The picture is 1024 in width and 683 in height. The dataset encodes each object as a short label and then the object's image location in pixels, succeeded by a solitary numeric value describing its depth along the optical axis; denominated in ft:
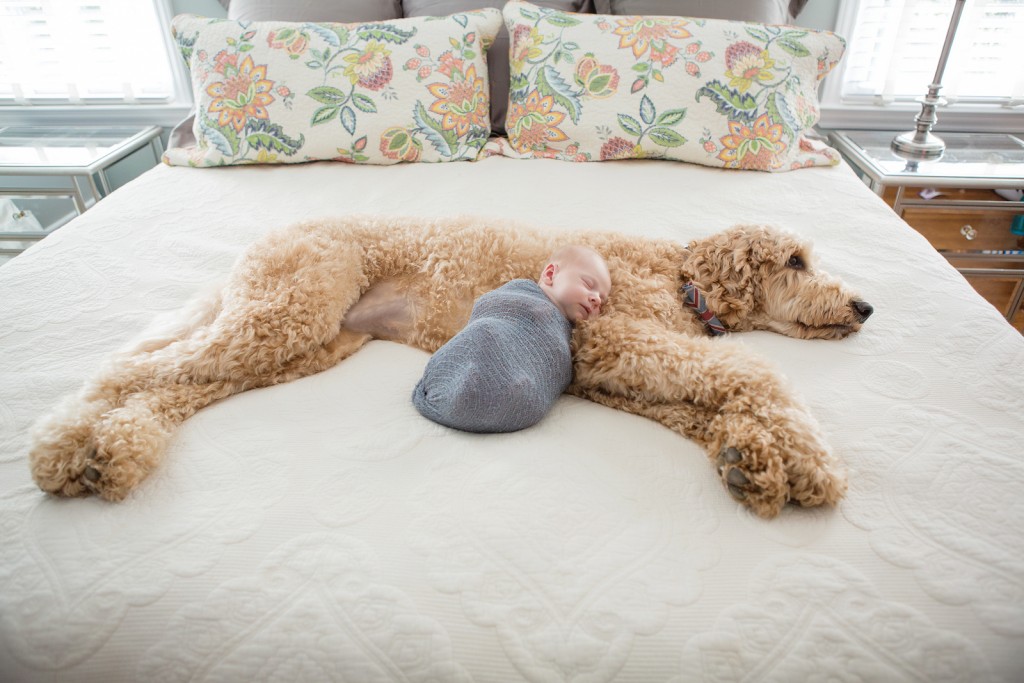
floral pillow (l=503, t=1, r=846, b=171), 6.68
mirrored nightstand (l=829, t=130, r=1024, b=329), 7.22
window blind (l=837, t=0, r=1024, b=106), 8.36
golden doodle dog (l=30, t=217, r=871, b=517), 3.09
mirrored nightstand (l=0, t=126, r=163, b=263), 7.84
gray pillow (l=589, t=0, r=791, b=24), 7.35
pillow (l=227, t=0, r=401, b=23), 7.52
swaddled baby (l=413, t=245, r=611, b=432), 3.39
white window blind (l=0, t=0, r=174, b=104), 9.12
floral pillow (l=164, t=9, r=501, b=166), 6.82
